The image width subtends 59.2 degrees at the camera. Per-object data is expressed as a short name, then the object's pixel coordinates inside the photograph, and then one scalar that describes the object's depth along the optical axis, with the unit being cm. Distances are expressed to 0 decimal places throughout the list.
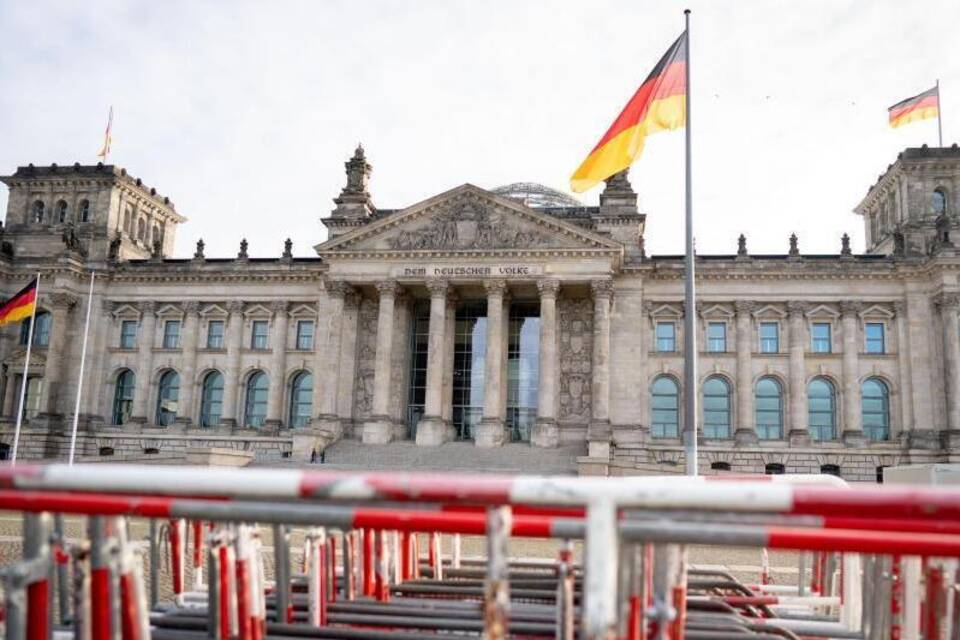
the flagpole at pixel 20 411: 4625
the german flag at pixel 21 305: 4278
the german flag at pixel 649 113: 2353
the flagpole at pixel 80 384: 4773
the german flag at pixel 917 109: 4625
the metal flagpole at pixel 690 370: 2039
